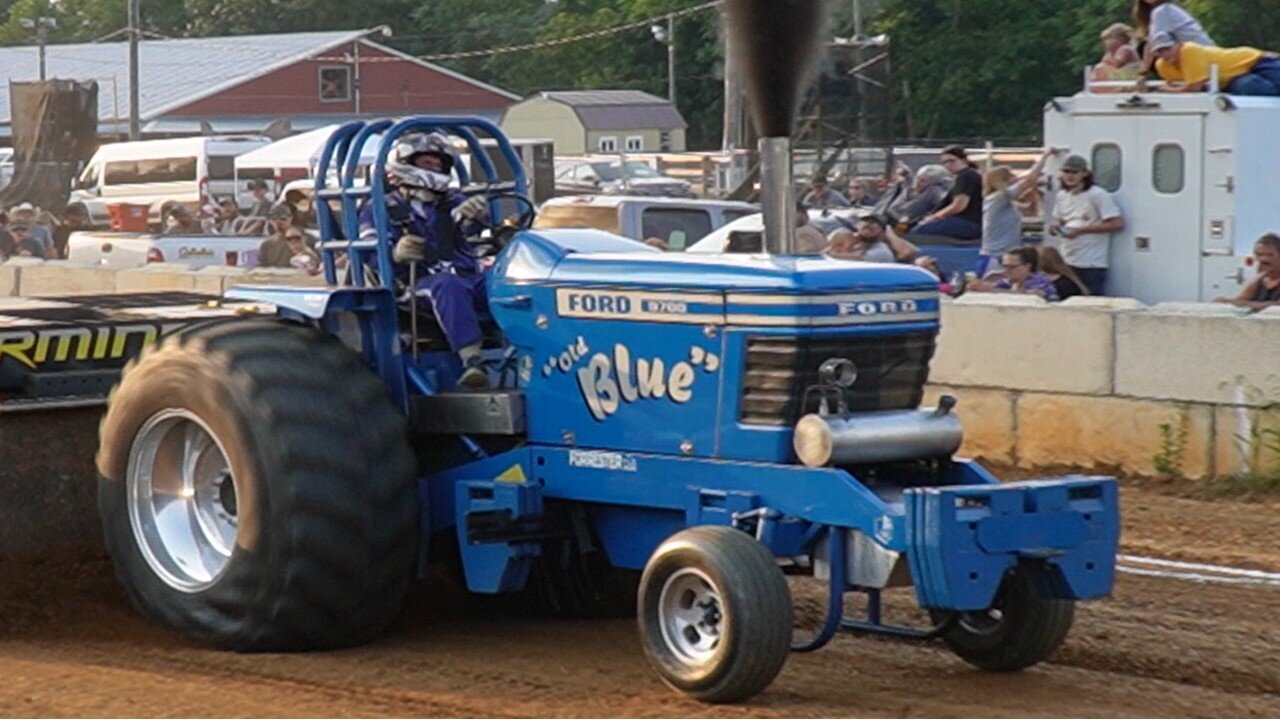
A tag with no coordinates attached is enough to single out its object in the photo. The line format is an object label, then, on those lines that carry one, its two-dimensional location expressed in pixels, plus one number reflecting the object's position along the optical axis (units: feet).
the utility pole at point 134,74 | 166.91
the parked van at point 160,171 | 132.98
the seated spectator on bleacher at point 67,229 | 104.42
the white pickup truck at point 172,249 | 90.22
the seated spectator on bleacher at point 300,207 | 80.44
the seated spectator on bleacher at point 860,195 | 84.99
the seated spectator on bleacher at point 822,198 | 81.34
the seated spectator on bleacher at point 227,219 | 100.78
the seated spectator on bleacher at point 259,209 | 99.71
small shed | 189.88
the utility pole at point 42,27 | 194.90
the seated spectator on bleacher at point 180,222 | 97.14
